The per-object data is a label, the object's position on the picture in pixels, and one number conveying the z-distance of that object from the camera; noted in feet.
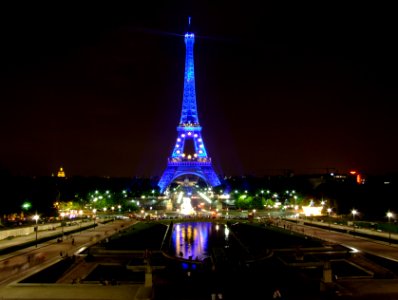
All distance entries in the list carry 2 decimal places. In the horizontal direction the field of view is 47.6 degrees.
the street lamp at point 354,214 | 157.81
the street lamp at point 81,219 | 151.46
